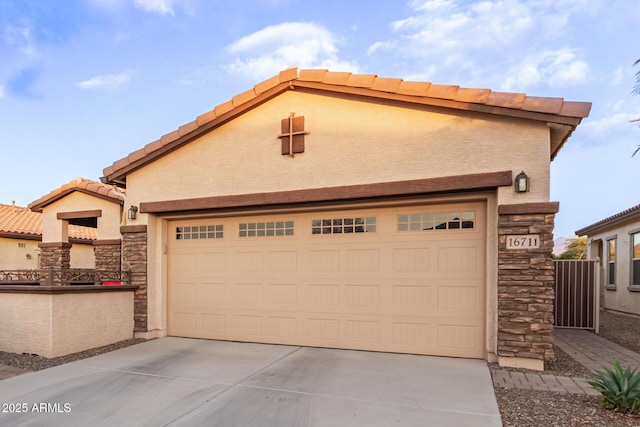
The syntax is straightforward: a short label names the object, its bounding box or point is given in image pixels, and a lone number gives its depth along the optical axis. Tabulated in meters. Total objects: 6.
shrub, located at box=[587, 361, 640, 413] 3.77
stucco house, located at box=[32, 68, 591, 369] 5.50
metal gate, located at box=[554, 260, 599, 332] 8.77
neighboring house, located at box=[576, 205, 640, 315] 11.88
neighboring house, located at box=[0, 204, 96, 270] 14.45
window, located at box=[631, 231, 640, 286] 11.80
